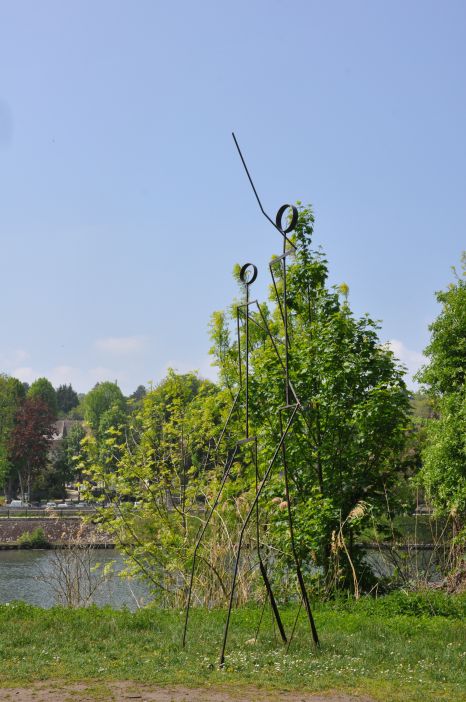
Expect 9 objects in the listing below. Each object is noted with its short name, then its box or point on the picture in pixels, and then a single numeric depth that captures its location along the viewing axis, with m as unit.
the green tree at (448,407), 13.56
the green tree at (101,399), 71.06
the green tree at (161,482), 12.18
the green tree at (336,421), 11.20
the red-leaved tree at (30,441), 53.16
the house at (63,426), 87.66
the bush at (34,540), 34.75
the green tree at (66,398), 113.12
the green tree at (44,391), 69.88
